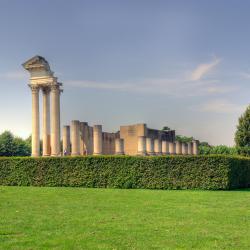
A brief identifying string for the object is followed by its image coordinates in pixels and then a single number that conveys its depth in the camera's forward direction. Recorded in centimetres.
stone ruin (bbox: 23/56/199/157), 4138
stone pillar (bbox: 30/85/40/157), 4309
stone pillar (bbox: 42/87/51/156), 4397
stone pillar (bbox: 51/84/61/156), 4241
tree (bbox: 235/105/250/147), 6469
